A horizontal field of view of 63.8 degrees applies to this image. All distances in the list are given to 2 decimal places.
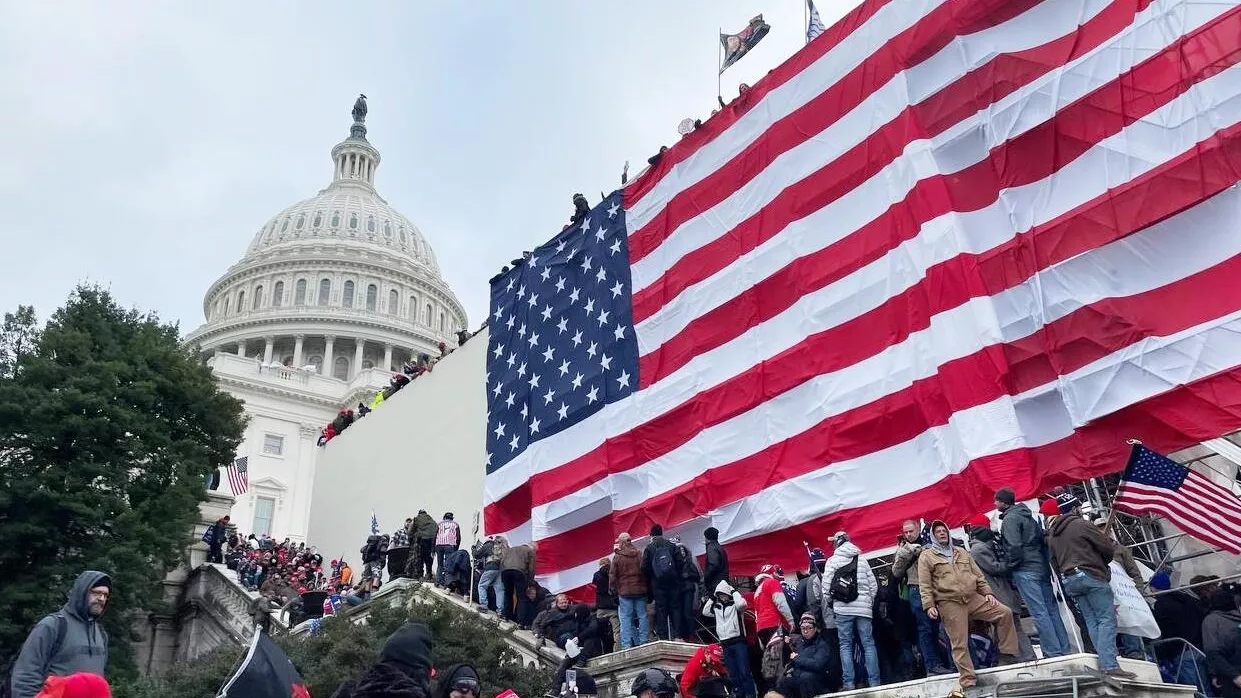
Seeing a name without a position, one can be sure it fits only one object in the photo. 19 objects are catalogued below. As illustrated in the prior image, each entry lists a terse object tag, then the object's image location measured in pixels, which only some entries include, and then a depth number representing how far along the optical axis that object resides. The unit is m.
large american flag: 10.67
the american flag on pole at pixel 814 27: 16.88
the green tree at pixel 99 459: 19.58
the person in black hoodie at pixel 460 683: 4.66
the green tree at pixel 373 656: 11.89
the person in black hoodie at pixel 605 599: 12.77
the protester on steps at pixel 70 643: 5.42
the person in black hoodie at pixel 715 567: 11.64
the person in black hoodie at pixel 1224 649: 8.35
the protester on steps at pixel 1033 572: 8.61
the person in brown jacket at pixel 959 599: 8.34
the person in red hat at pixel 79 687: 3.97
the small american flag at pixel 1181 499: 9.10
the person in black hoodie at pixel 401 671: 4.07
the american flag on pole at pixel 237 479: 30.30
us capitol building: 59.00
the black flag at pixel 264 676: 4.11
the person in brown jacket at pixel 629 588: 12.09
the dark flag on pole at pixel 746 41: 18.89
